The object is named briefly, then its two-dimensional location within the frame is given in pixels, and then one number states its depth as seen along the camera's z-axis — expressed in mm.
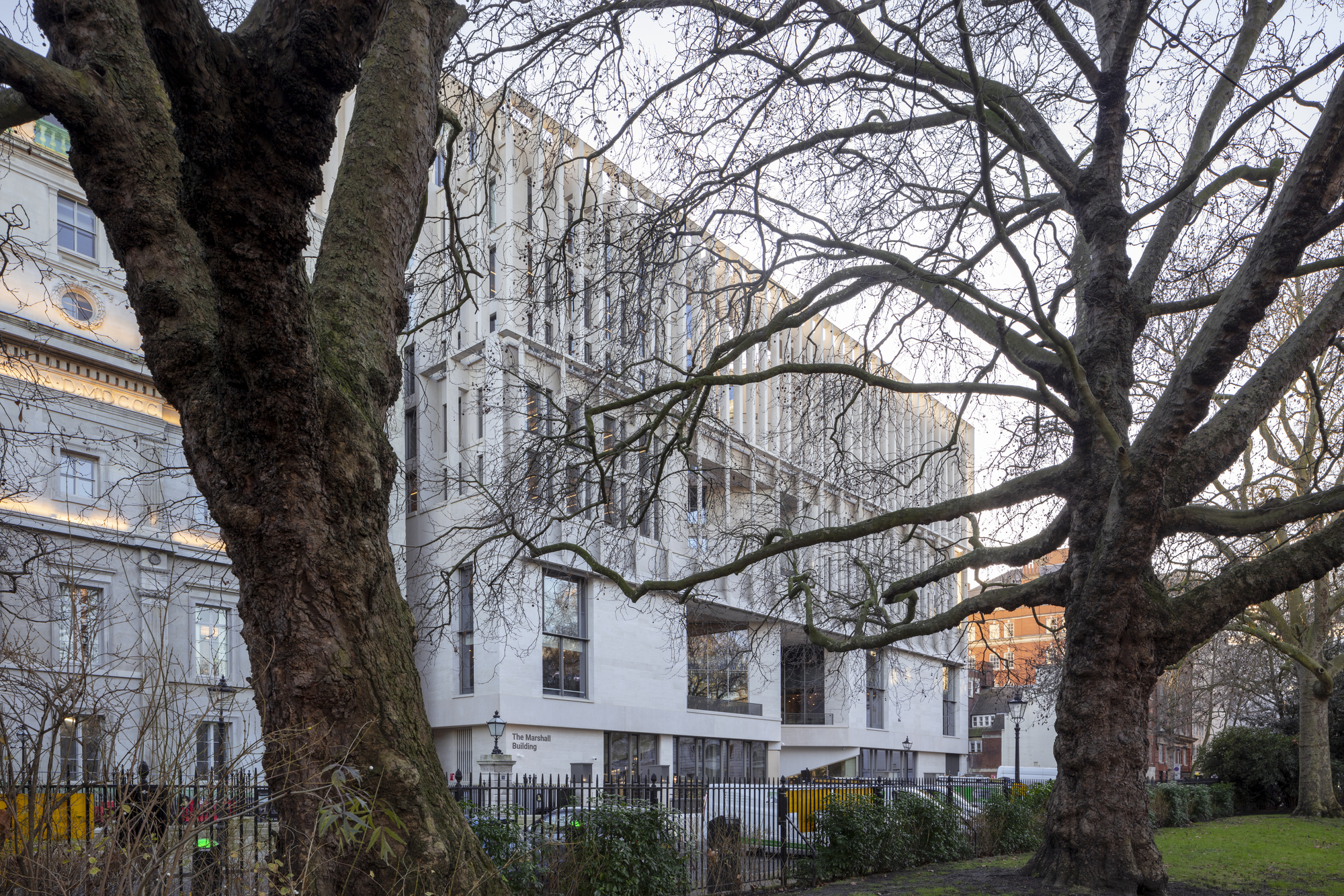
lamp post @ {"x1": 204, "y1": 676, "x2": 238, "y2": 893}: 3861
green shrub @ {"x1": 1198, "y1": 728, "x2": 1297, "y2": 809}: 26906
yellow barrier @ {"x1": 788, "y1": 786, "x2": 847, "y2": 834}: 13500
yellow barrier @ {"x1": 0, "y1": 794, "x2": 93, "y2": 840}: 3771
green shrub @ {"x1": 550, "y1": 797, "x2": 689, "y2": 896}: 9758
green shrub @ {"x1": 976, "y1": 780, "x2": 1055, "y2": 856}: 15907
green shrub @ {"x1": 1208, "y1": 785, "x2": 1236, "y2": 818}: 25406
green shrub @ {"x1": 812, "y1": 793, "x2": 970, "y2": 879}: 13227
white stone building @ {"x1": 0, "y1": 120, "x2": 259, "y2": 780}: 23828
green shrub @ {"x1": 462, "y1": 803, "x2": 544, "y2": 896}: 9219
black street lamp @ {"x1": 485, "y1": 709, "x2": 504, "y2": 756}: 20438
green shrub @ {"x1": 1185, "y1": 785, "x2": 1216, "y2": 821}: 23906
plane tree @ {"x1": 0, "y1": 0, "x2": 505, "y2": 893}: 3715
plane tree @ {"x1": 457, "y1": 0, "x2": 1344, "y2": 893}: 8812
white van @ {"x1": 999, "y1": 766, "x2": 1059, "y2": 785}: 34281
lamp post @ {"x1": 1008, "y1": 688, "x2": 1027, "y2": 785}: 22516
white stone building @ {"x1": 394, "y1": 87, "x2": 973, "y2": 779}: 10492
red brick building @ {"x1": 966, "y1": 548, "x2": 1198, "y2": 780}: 34375
